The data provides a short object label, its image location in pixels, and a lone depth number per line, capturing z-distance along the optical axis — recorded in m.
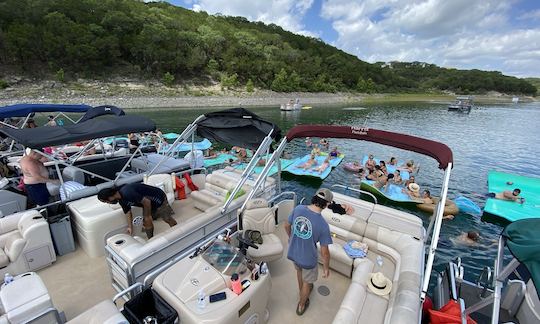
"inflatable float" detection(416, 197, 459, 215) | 10.94
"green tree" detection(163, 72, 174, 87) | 60.47
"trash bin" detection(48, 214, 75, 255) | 5.25
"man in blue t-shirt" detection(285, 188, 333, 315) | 3.77
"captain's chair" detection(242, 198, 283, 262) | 4.86
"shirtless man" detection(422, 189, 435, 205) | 11.76
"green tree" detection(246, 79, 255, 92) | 69.88
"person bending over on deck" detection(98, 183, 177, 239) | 5.15
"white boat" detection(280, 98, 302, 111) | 49.41
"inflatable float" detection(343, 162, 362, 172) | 16.20
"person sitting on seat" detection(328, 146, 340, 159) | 18.48
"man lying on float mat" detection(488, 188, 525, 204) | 11.85
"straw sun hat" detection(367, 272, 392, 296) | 4.18
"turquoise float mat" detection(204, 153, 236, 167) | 16.09
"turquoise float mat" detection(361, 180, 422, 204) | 12.02
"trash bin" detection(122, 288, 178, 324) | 3.16
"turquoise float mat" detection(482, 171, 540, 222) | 10.90
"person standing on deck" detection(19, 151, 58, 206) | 5.76
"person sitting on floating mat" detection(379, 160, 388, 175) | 13.87
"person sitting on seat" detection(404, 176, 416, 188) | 13.17
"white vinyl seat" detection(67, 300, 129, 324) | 2.86
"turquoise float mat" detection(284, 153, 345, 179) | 14.64
